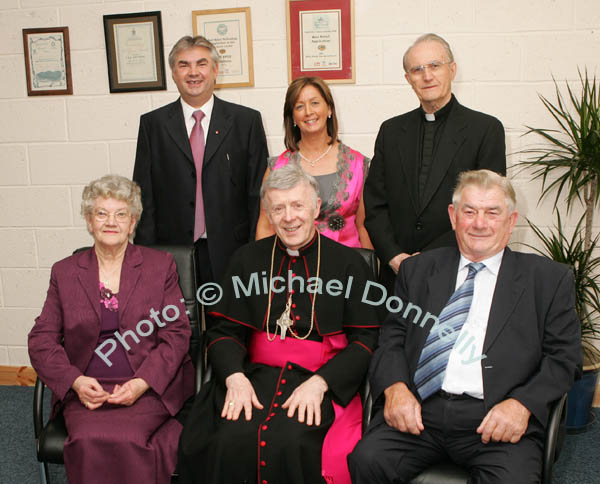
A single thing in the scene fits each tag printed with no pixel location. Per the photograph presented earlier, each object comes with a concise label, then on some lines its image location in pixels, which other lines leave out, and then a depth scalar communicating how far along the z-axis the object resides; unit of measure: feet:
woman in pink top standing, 8.23
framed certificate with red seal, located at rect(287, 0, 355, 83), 9.75
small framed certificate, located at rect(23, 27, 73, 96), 10.59
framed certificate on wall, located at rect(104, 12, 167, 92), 10.28
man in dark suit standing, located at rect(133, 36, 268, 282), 8.73
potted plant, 8.77
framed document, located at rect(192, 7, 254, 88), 10.00
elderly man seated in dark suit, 5.74
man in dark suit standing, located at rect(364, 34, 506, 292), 7.57
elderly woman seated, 6.37
